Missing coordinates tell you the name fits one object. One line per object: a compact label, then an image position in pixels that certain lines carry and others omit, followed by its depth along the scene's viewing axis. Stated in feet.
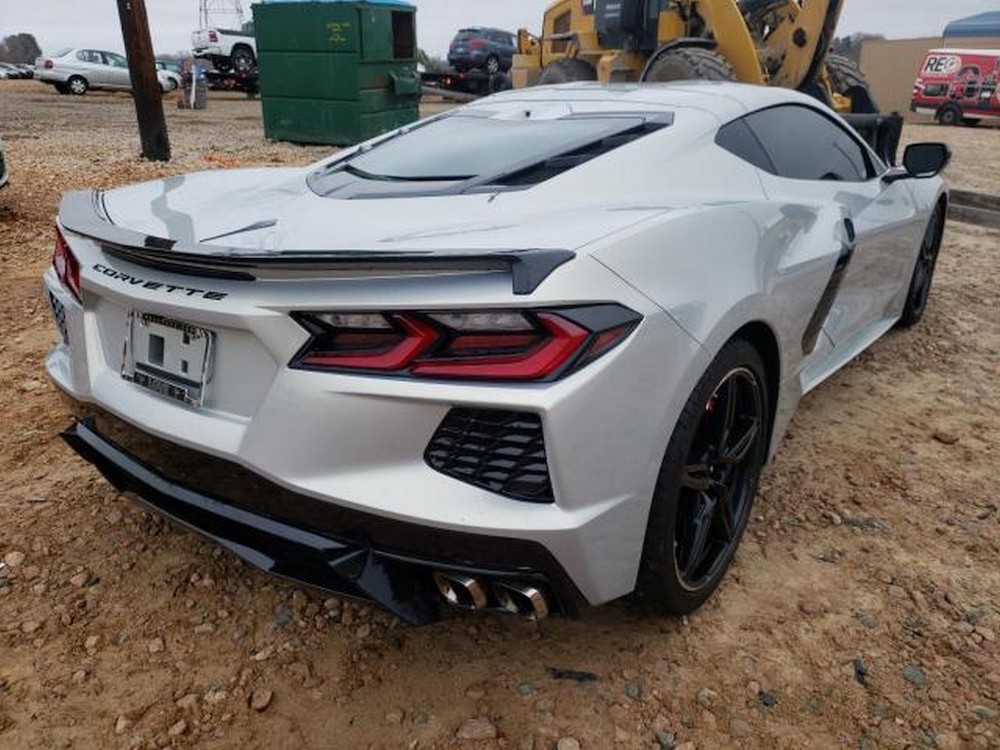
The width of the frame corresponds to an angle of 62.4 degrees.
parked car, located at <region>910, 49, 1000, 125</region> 72.02
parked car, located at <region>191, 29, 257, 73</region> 83.15
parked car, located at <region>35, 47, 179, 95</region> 79.66
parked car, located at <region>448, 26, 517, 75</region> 80.13
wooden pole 29.71
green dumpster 38.24
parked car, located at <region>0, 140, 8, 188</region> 21.21
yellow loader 26.37
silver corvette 5.23
